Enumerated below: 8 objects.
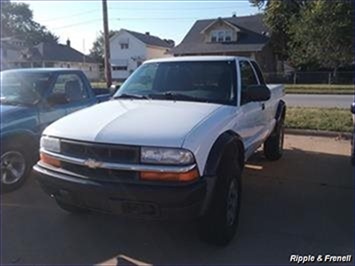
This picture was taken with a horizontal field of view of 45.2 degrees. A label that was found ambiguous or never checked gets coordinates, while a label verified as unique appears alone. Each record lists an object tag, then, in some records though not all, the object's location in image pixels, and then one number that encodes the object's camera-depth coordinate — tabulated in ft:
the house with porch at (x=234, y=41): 133.39
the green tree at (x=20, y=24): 264.52
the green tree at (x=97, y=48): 294.66
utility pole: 63.16
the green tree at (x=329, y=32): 103.65
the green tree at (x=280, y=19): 125.70
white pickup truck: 11.95
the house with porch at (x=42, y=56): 189.37
